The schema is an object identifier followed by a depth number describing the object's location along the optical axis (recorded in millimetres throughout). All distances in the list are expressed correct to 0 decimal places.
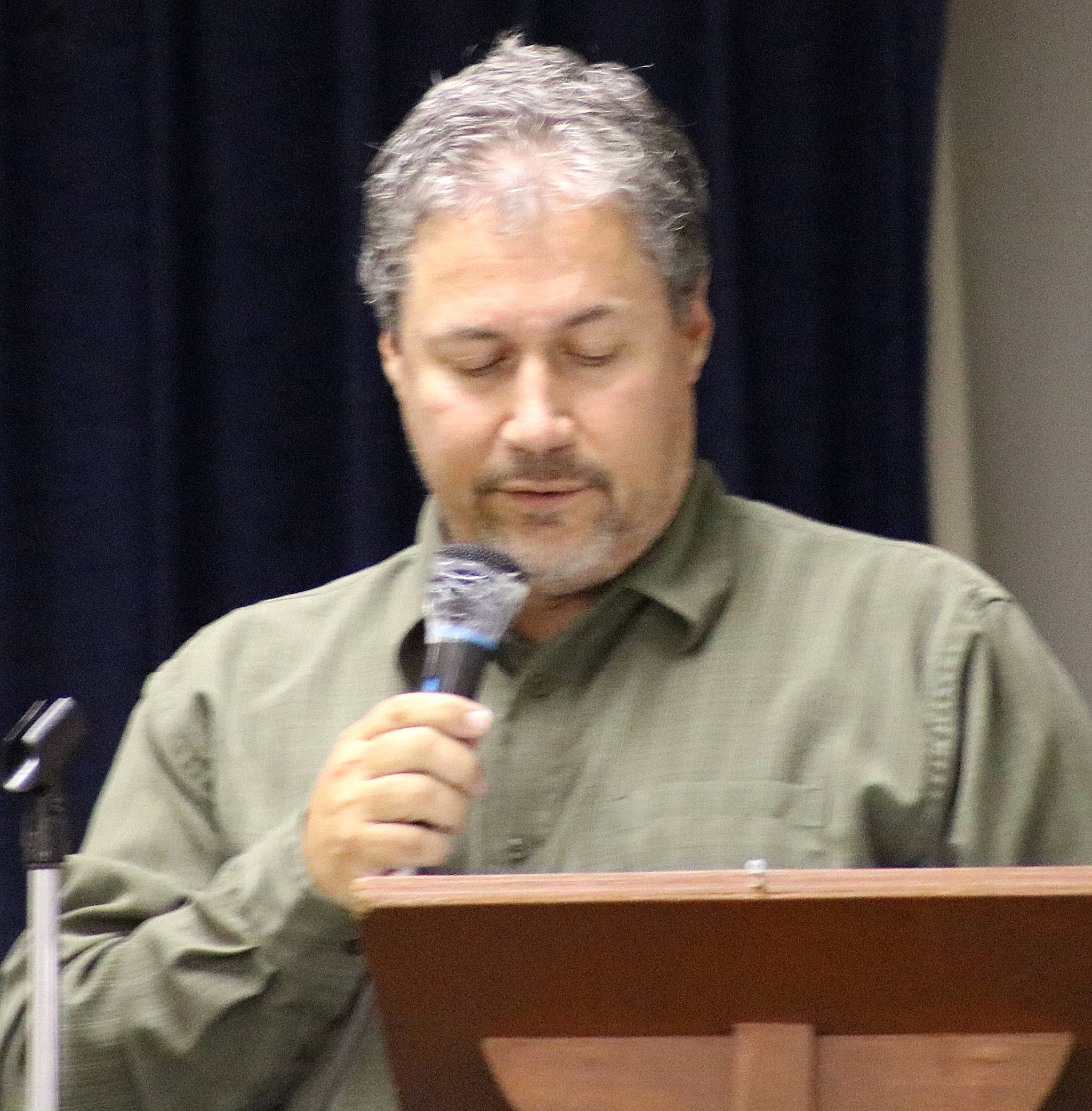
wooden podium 6497
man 6821
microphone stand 6645
